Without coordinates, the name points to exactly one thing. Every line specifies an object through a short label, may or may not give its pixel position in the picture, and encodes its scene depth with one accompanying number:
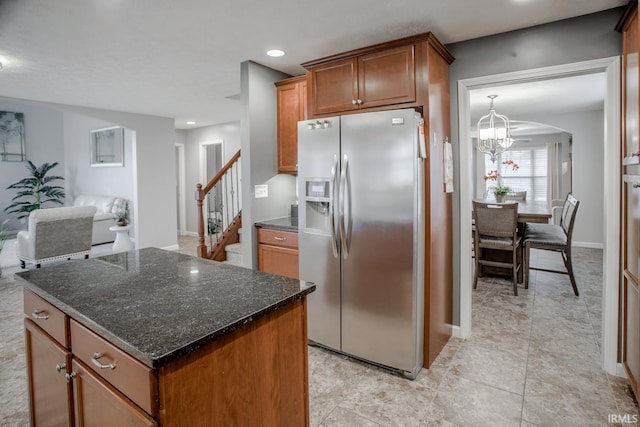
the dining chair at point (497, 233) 3.99
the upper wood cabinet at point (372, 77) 2.43
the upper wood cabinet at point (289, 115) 3.36
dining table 4.30
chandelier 5.07
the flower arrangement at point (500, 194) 4.91
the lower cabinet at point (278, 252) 3.14
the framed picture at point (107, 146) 6.67
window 8.91
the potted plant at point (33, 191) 7.13
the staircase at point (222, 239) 4.56
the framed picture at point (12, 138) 7.12
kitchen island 1.00
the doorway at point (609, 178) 2.30
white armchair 4.68
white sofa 6.43
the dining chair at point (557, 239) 3.94
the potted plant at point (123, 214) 6.08
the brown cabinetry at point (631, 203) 1.90
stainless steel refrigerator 2.34
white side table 5.98
